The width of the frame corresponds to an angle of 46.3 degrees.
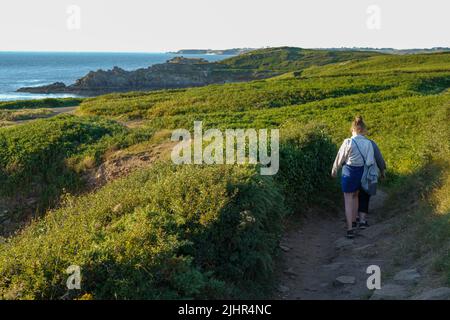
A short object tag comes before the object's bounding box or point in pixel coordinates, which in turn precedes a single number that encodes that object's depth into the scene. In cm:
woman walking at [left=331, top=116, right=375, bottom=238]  1039
